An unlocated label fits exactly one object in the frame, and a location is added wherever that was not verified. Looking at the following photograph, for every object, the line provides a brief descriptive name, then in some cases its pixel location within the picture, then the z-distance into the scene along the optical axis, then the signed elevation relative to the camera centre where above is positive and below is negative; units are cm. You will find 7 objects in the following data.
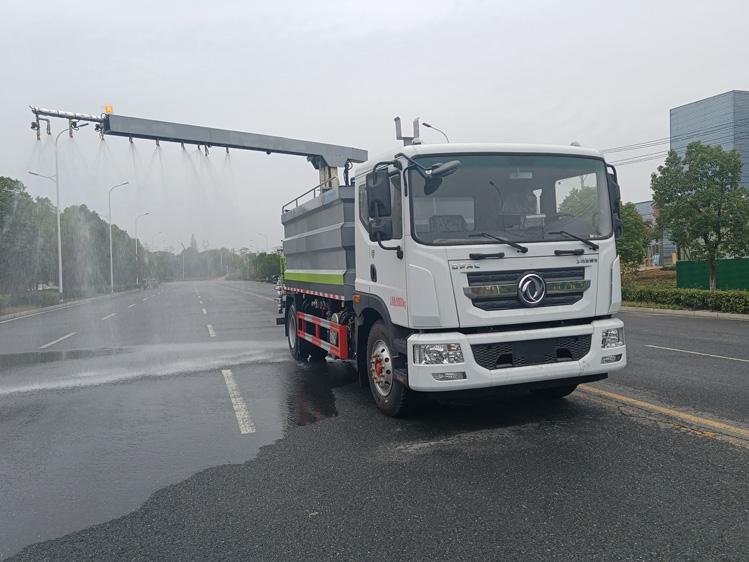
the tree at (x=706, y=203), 1819 +173
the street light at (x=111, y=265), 5036 +68
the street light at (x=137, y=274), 6782 -25
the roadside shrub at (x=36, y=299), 3173 -137
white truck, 503 -5
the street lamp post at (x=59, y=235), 3249 +225
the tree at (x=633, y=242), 2370 +72
